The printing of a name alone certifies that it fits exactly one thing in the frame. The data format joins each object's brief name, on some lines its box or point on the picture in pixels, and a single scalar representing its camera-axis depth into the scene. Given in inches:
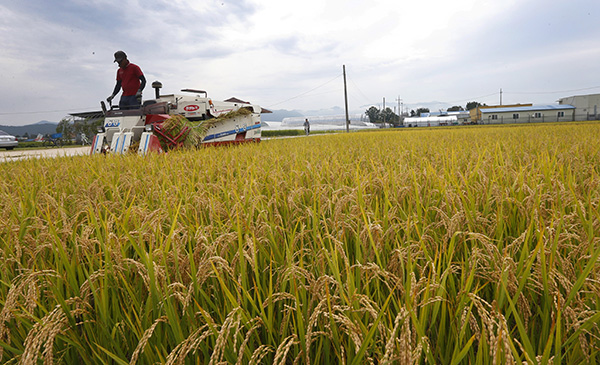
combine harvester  249.9
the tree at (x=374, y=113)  4551.2
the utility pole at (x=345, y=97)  1411.8
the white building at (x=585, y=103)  2408.2
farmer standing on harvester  263.6
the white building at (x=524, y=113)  2434.8
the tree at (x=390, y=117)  3946.1
